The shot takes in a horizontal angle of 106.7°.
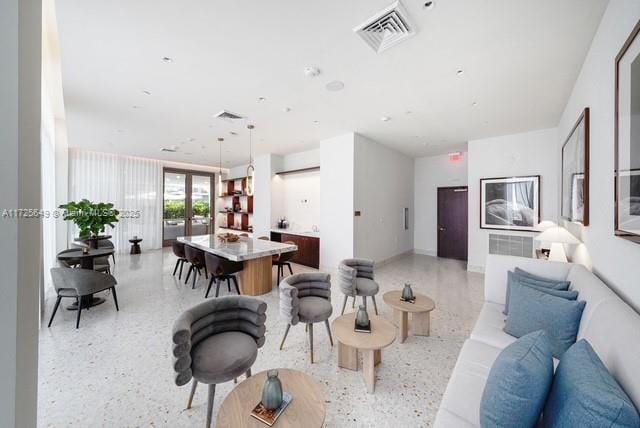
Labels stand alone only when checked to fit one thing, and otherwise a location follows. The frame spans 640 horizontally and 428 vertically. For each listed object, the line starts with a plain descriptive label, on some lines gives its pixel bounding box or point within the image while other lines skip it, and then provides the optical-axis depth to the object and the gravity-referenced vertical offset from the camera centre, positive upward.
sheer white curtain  7.01 +0.76
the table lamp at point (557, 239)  2.82 -0.32
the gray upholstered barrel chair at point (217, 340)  1.53 -0.97
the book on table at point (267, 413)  1.18 -1.02
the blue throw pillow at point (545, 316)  1.69 -0.79
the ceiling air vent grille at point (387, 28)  1.93 +1.64
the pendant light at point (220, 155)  5.79 +1.77
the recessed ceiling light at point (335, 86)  3.08 +1.68
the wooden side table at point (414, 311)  2.65 -1.12
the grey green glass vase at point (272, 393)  1.23 -0.94
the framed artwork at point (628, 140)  1.36 +0.45
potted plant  3.58 -0.06
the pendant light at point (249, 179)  4.70 +0.66
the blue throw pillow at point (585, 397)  0.80 -0.69
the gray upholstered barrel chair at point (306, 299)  2.37 -0.95
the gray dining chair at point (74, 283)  3.08 -0.93
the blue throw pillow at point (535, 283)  2.09 -0.65
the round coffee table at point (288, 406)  1.18 -1.04
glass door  8.61 +0.33
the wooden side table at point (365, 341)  1.97 -1.08
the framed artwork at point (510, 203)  4.92 +0.21
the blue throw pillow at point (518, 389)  1.02 -0.78
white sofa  1.05 -0.70
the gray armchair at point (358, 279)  3.10 -0.92
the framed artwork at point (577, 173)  2.38 +0.47
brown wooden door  6.79 -0.28
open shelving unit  8.66 +0.19
